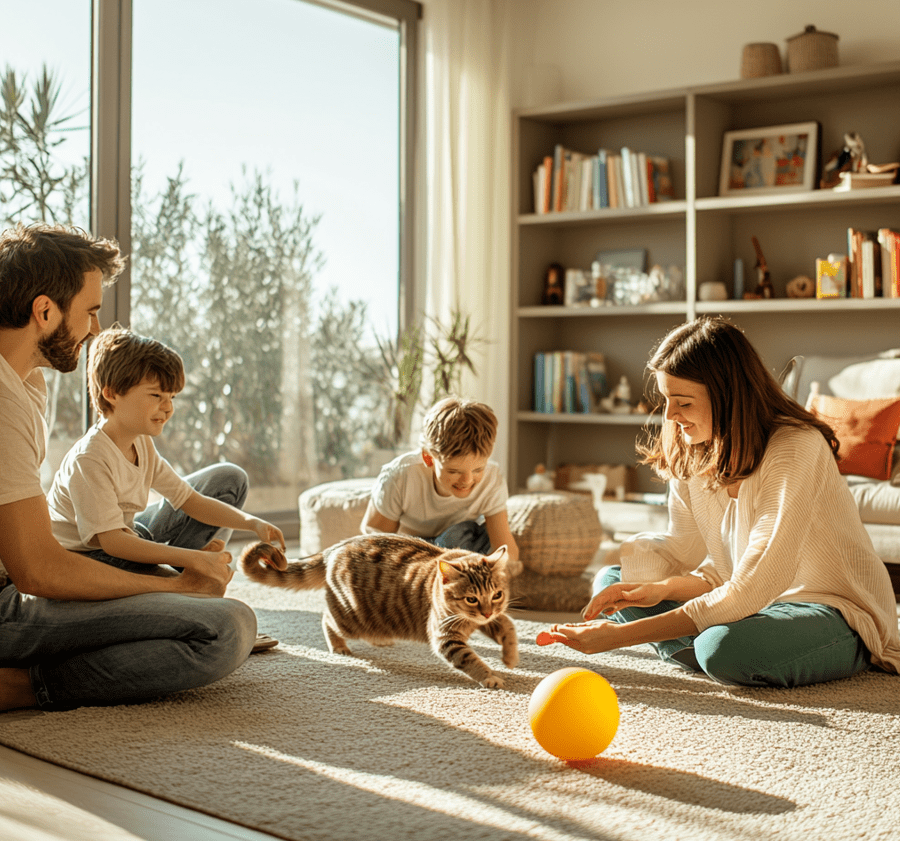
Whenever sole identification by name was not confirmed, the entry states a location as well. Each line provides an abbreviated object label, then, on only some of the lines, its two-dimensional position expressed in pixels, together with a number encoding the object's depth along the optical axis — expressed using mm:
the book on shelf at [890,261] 4230
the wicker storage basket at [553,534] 3146
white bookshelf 4523
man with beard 1927
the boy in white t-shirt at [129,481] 2150
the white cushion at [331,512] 3617
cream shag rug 1472
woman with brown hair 2057
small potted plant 4879
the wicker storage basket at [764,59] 4574
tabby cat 2211
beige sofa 3443
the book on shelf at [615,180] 4996
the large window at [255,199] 4105
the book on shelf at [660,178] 4965
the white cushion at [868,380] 3961
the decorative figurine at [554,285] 5324
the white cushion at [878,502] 3479
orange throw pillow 3756
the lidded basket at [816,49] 4438
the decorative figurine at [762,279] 4660
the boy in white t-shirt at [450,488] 2598
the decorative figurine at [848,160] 4352
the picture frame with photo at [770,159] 4598
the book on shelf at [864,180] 4250
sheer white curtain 5230
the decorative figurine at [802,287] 4535
